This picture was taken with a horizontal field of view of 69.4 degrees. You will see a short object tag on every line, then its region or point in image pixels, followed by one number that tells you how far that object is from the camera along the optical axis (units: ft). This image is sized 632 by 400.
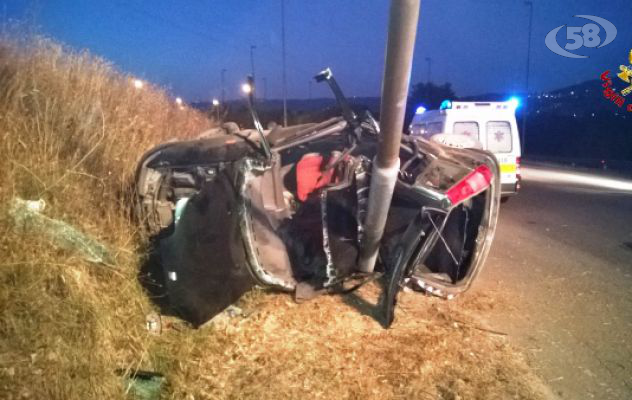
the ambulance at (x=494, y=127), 29.58
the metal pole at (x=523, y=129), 96.05
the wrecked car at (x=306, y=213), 10.80
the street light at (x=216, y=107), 45.91
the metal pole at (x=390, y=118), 7.38
